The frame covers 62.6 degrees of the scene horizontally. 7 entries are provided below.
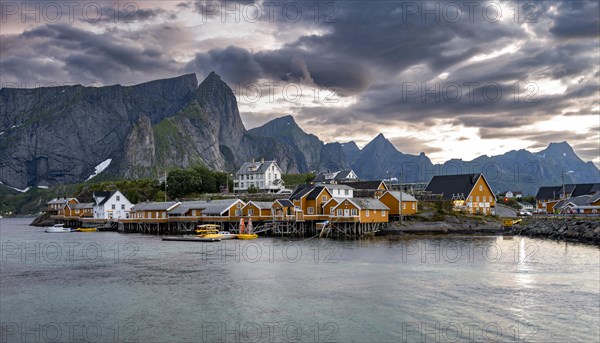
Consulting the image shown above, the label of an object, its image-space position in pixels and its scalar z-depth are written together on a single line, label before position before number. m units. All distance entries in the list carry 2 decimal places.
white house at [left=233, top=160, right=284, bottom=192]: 128.29
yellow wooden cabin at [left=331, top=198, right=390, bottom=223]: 73.38
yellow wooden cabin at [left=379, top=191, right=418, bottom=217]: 80.06
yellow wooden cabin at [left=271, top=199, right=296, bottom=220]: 76.31
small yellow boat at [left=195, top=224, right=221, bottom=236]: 71.81
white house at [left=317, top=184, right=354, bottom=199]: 84.59
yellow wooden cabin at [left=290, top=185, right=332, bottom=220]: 78.44
